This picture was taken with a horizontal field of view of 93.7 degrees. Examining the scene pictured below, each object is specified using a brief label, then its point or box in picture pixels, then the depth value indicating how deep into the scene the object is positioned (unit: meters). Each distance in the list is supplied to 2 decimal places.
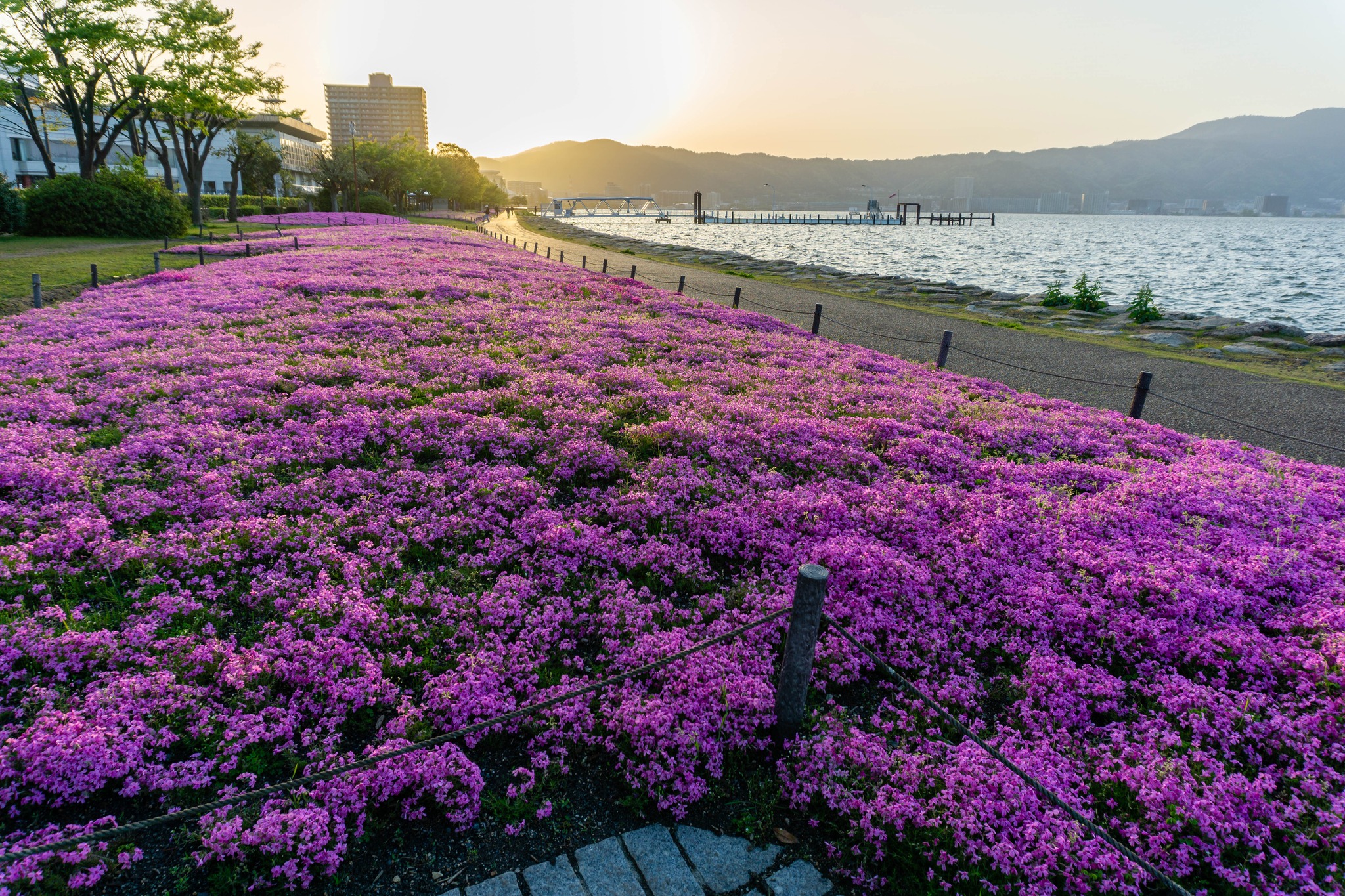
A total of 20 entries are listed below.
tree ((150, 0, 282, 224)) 52.34
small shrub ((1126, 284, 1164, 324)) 28.52
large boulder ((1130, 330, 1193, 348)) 23.86
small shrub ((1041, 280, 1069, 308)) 32.94
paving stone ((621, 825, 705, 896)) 3.96
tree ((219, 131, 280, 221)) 66.06
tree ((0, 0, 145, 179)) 45.50
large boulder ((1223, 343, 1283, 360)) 22.12
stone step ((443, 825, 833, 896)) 3.93
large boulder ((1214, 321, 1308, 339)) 25.47
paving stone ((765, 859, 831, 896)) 4.00
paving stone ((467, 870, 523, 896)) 3.87
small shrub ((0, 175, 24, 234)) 39.12
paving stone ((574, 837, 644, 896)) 3.93
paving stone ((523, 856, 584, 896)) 3.89
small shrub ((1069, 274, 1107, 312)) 31.39
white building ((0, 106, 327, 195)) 87.12
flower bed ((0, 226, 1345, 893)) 4.32
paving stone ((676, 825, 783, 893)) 4.03
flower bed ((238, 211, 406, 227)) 64.31
